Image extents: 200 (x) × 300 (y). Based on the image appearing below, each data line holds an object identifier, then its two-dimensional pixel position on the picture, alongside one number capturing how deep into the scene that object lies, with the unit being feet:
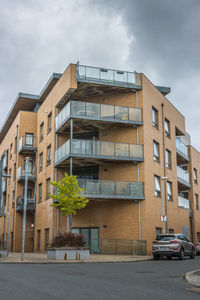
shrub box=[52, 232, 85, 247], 50.02
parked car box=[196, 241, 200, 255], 67.33
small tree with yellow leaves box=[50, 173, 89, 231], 53.30
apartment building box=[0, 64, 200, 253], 62.55
